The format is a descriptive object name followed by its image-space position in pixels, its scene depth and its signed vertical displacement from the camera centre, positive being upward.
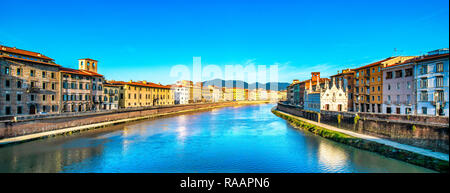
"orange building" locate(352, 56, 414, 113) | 41.09 +1.90
